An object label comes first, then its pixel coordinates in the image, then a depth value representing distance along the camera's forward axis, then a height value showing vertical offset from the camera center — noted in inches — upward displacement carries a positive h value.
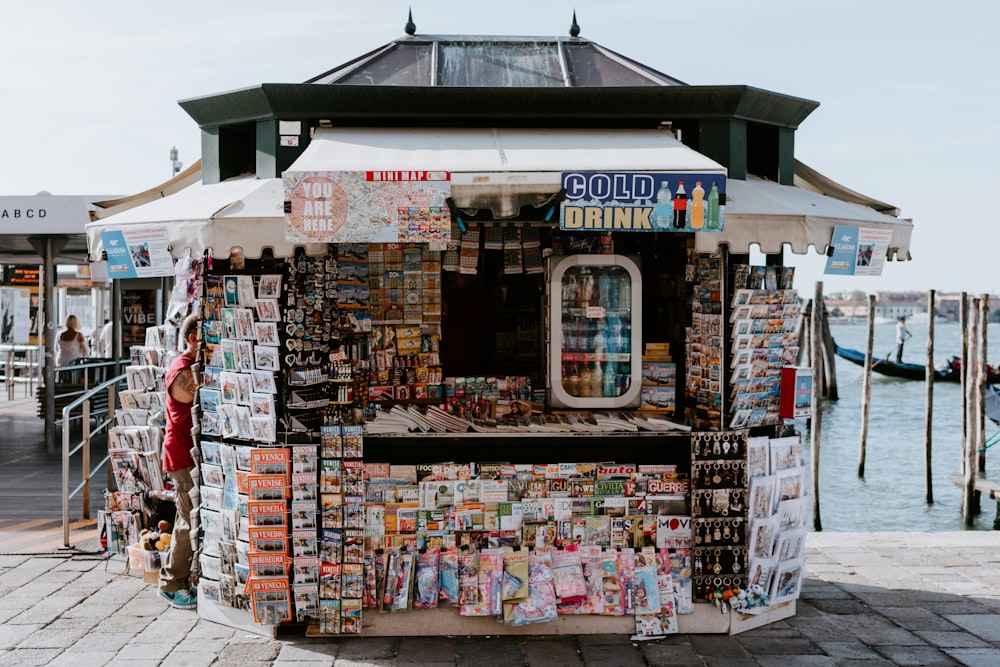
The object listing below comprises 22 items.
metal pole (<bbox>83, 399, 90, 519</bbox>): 296.2 -48.3
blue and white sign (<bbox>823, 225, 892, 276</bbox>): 217.5 +13.7
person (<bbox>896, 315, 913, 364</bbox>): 1536.0 -41.9
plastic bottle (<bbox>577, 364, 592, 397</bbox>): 248.5 -19.6
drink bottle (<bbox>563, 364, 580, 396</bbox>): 249.0 -19.8
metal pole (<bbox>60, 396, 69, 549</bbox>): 281.4 -54.0
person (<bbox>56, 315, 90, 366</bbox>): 563.5 -23.6
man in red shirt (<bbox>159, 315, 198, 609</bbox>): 233.0 -41.7
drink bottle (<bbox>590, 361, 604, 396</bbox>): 248.5 -19.2
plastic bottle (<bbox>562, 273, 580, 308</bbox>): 246.4 +4.4
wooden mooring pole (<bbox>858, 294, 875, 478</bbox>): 664.4 -54.3
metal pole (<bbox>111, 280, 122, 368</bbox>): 502.9 -7.9
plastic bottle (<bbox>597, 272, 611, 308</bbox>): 247.1 +5.0
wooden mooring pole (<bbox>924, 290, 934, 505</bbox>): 615.5 -74.7
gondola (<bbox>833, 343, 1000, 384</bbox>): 1469.0 -97.8
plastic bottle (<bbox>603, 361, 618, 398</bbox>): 248.2 -18.9
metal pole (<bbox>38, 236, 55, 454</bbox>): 454.0 -15.8
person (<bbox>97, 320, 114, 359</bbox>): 570.7 -22.4
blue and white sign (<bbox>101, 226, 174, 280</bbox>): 206.5 +11.9
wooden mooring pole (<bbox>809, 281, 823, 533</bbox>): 542.6 -42.3
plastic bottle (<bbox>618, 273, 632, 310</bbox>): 246.8 +4.2
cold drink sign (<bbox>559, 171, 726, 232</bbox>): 196.2 +22.4
